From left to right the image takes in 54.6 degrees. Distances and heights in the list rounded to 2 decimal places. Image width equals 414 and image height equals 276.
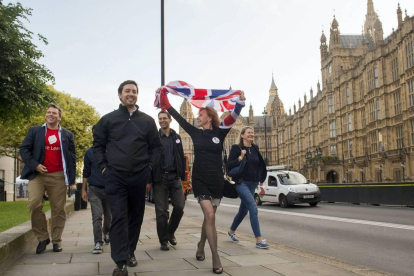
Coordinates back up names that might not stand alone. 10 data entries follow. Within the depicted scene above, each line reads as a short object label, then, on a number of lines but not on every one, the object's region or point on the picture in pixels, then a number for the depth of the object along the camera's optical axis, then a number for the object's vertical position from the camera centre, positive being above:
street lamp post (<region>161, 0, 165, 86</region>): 11.87 +3.82
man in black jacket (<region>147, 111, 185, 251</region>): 6.34 -0.04
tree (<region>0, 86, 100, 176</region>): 33.16 +5.62
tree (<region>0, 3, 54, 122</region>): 15.29 +4.51
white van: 18.27 -0.62
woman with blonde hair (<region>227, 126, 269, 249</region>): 6.91 +0.10
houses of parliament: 36.16 +7.46
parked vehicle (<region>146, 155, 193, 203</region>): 22.10 -0.33
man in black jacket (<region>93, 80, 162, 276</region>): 4.52 +0.22
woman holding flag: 4.94 +0.26
